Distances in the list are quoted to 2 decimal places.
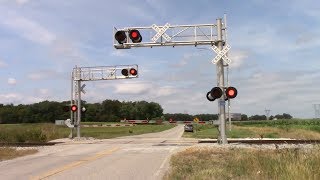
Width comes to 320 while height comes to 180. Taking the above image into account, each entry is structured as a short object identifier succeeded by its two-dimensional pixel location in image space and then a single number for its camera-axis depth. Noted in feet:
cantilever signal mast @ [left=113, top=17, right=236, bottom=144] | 86.58
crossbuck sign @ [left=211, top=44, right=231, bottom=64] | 85.56
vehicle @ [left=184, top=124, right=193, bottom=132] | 251.15
